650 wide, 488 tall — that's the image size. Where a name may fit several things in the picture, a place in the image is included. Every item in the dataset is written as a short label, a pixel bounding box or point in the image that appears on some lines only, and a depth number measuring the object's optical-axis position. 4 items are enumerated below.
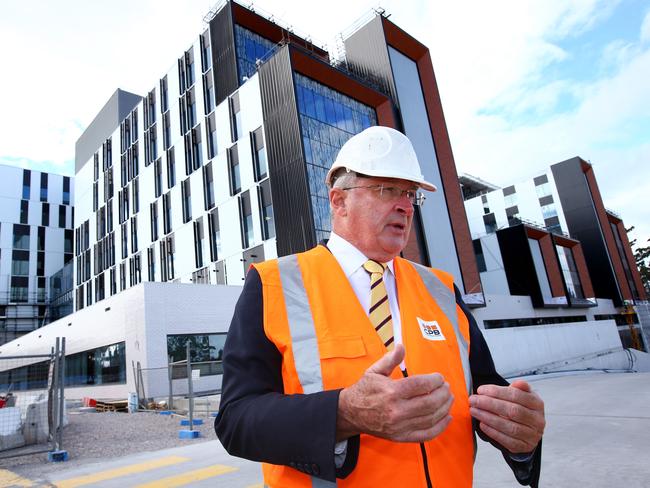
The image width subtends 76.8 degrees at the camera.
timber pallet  17.38
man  1.16
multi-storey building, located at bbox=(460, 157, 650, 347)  38.62
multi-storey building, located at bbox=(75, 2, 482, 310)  23.48
